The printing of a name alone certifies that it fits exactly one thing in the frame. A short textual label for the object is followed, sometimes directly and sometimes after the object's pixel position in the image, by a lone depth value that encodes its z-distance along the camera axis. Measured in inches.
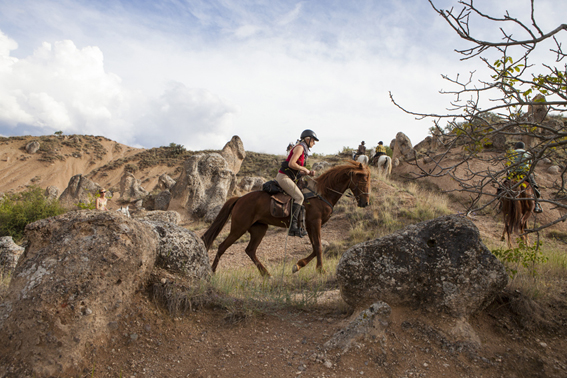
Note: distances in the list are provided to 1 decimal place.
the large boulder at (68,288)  108.7
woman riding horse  276.4
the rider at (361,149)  987.3
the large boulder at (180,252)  163.2
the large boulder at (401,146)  1002.8
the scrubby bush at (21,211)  558.4
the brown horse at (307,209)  292.5
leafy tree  119.3
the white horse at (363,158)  768.5
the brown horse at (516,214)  338.3
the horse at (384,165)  781.9
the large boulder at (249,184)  933.2
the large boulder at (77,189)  887.1
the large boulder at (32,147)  1734.4
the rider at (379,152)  840.9
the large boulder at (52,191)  1134.5
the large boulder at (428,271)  139.6
